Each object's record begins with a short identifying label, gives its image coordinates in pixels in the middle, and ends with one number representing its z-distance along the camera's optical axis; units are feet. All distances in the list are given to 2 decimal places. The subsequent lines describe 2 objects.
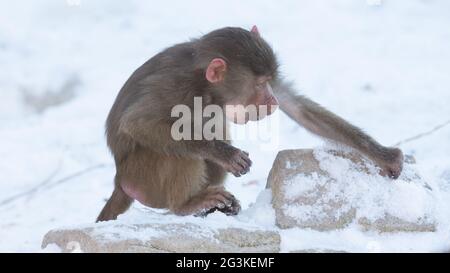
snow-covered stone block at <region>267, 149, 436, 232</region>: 31.04
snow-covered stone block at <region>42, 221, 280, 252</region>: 27.27
